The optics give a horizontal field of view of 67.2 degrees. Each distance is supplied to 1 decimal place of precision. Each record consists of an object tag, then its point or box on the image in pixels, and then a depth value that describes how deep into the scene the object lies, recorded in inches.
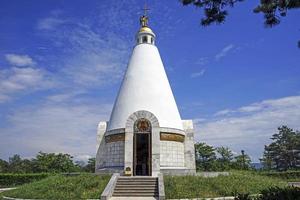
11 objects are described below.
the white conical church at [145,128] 442.2
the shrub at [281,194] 165.5
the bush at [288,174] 656.1
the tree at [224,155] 864.9
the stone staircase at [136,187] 338.1
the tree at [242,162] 827.6
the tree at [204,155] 818.4
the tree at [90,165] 946.2
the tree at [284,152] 1135.6
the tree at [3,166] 1075.3
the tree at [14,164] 1033.4
